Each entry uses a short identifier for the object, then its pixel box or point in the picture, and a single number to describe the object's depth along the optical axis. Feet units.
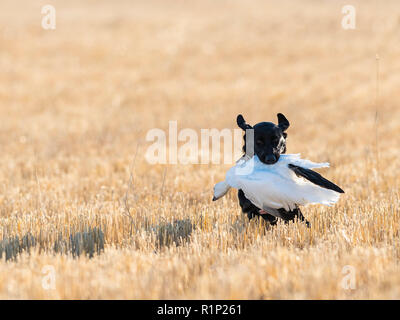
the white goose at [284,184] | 28.43
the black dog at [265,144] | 28.99
